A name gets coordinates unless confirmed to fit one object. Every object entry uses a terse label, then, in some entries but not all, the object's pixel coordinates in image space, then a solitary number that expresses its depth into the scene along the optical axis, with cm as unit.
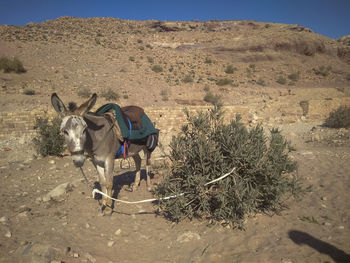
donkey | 297
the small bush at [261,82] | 2599
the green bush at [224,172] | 356
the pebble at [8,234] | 327
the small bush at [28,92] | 1456
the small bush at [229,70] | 2855
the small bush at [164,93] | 1848
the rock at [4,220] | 365
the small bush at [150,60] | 2746
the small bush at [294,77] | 2772
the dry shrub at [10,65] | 1715
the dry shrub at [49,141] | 753
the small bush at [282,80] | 2669
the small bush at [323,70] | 2897
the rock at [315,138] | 943
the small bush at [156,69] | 2509
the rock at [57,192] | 469
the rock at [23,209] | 416
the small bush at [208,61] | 3048
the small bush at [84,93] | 1590
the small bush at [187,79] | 2346
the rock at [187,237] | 341
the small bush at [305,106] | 1648
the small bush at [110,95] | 1598
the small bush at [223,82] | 2389
